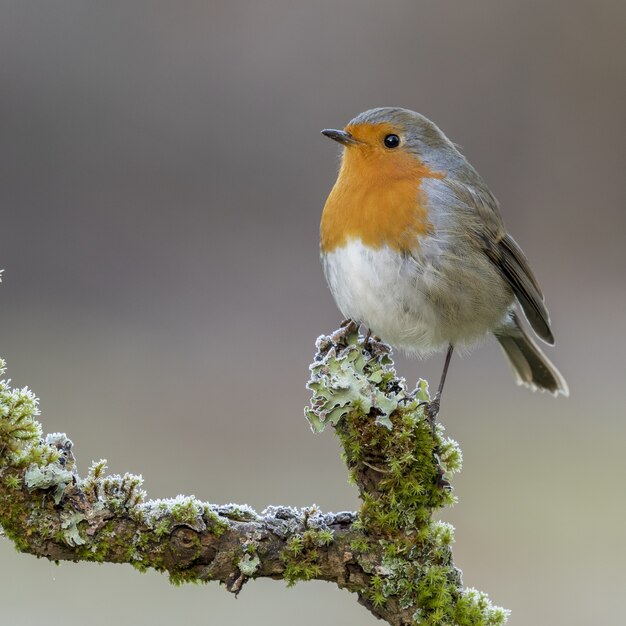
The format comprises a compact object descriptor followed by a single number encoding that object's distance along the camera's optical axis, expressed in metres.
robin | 3.50
